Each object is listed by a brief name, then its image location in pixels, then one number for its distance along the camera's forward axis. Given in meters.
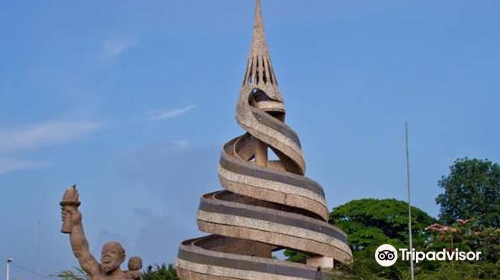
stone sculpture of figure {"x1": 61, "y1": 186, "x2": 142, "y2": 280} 18.97
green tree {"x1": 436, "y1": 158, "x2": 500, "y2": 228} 52.69
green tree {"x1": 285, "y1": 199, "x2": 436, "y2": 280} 52.97
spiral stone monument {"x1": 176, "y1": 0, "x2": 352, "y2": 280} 35.72
